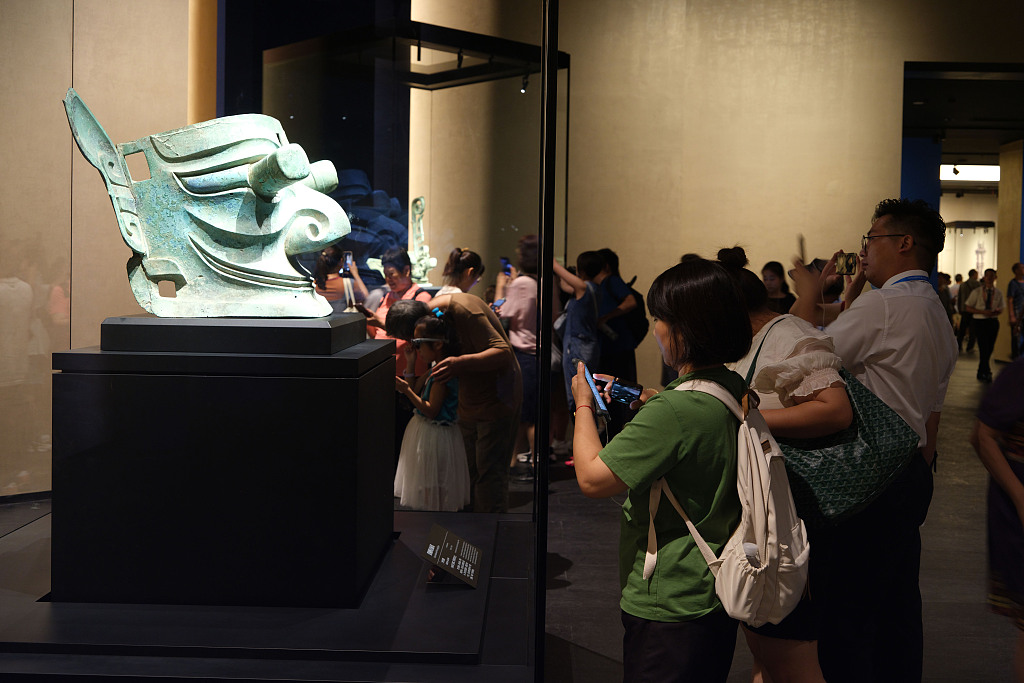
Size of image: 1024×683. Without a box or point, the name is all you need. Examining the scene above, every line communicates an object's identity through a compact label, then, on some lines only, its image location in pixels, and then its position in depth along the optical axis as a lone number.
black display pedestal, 2.28
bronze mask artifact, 2.60
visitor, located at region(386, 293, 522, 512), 3.33
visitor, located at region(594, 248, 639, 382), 5.84
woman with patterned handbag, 1.90
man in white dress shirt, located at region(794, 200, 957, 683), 2.15
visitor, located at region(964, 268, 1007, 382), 4.90
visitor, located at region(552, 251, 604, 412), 5.43
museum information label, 2.40
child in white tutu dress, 3.32
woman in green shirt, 1.57
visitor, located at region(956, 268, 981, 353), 4.53
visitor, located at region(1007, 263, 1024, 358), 5.00
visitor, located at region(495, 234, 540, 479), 3.31
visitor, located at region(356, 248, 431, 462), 3.44
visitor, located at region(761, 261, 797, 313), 6.29
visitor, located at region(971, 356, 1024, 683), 1.98
